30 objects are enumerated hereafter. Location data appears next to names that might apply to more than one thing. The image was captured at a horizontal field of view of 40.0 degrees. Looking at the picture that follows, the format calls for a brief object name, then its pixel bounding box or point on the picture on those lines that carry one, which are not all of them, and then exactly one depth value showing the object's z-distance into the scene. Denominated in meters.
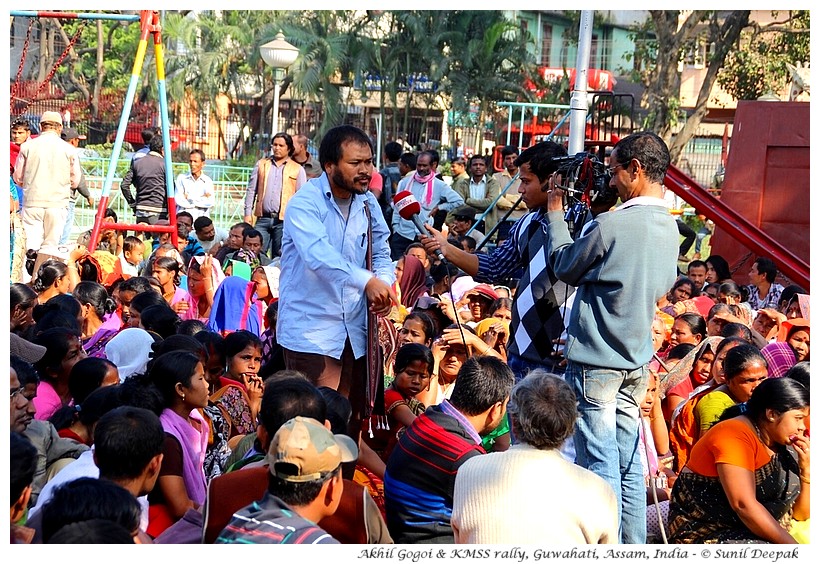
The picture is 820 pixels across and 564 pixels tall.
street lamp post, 16.19
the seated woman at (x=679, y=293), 9.46
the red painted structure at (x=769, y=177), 13.45
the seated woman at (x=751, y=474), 4.48
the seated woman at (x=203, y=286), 8.79
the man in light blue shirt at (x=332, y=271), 4.85
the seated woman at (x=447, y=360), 6.26
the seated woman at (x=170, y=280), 8.41
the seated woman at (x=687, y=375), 6.75
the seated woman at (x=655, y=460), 5.10
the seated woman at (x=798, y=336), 7.21
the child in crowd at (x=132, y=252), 10.11
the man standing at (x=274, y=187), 11.47
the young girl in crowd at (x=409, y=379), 5.75
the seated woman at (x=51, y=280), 7.82
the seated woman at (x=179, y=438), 4.39
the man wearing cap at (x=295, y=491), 3.24
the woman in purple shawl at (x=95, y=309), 7.34
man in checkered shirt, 4.80
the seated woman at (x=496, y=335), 7.19
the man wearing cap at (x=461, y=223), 12.56
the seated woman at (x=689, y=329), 7.64
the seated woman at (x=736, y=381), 5.66
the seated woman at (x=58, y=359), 5.71
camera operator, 4.32
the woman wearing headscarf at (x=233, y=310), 7.98
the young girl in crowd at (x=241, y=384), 5.70
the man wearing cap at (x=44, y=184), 11.06
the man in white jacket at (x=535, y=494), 3.49
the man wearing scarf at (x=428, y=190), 12.71
